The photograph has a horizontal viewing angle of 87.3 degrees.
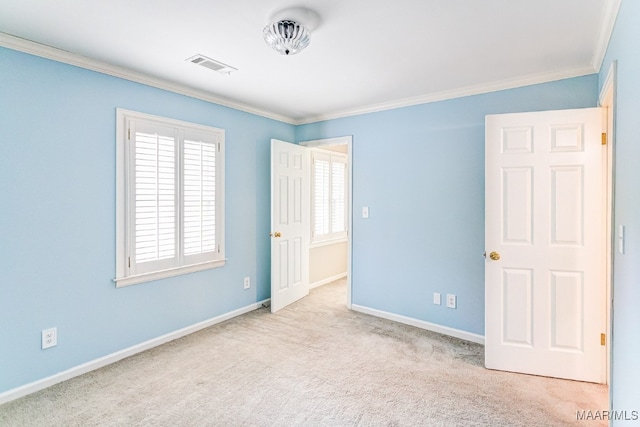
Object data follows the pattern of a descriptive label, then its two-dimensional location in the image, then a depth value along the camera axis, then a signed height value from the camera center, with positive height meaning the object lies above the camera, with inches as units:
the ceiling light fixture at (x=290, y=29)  75.0 +42.4
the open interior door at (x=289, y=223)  153.5 -5.3
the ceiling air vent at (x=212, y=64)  99.4 +45.9
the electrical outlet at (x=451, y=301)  129.8 -34.2
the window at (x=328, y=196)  196.7 +10.2
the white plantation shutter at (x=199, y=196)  127.2 +6.2
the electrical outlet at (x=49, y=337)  92.7 -35.4
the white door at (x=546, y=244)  92.9 -9.0
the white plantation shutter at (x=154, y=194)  112.3 +6.1
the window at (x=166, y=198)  109.4 +5.0
